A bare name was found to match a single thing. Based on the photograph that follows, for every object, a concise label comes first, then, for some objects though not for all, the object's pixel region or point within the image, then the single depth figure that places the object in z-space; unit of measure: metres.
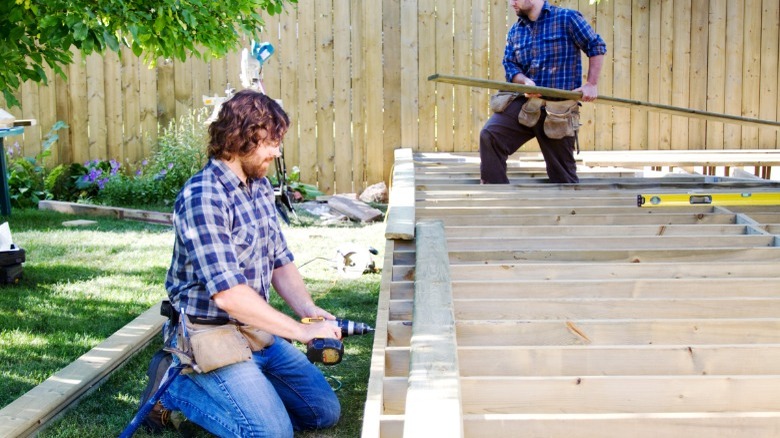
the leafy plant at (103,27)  3.88
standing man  6.43
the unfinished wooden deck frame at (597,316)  2.54
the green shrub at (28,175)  9.41
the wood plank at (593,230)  4.84
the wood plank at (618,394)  2.55
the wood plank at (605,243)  4.50
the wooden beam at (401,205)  4.62
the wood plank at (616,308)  3.42
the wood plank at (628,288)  3.68
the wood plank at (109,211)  8.56
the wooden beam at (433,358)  2.23
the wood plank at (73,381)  3.42
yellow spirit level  5.13
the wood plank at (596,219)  5.15
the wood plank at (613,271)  3.95
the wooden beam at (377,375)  2.41
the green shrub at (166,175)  9.45
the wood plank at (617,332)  3.12
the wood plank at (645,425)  2.31
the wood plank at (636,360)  2.84
